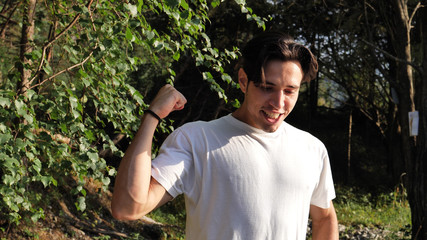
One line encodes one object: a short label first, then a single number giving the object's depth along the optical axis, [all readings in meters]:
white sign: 6.20
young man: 1.61
